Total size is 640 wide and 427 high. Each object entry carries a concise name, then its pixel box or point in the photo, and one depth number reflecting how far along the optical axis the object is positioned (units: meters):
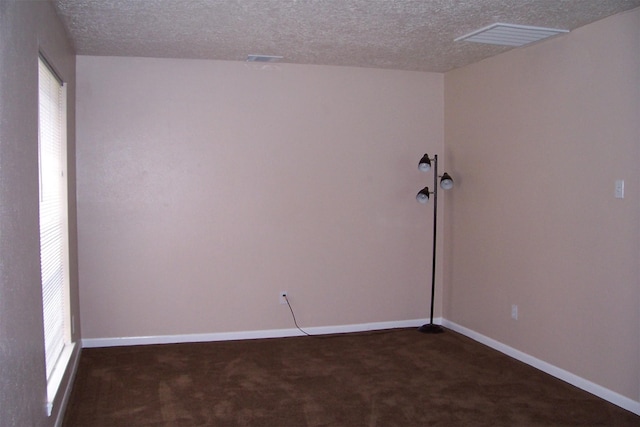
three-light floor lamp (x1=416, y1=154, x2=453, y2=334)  5.06
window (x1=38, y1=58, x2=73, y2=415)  3.20
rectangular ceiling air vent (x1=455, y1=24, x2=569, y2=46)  3.79
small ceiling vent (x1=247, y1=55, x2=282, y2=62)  4.71
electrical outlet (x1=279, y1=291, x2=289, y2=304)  5.16
